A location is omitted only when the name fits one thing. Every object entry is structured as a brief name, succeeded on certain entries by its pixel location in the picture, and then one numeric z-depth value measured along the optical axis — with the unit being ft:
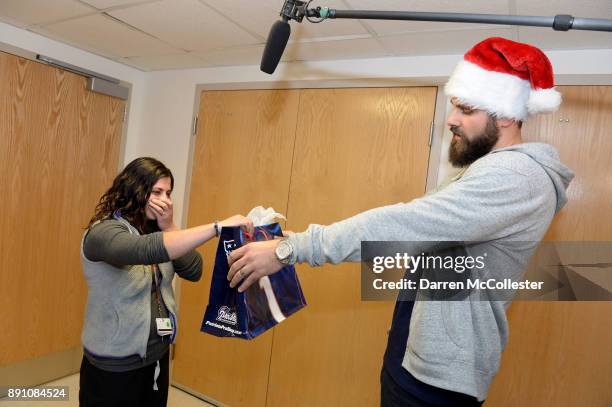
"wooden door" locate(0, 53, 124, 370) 8.00
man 3.16
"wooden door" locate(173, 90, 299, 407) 8.30
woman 4.34
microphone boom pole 3.45
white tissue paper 4.15
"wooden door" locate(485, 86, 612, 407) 5.83
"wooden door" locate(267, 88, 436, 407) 7.10
